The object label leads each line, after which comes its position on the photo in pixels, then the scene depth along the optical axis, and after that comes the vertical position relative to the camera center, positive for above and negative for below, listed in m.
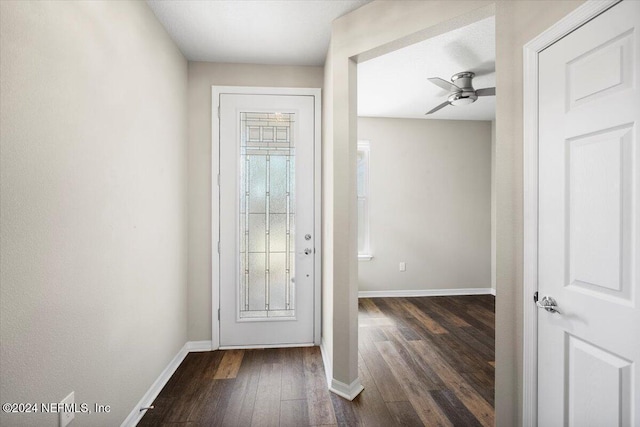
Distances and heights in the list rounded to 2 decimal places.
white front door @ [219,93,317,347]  2.65 -0.06
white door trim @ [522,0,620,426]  1.25 -0.08
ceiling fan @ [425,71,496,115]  2.67 +1.18
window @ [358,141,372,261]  4.30 +0.16
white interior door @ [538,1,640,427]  0.94 -0.04
